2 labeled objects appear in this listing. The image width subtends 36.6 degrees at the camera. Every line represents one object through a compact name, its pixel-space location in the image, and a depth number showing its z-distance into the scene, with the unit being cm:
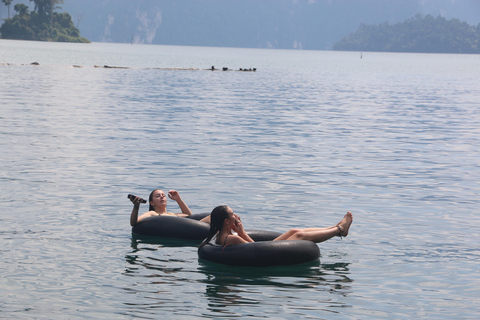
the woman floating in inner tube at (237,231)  1397
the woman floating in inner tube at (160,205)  1656
